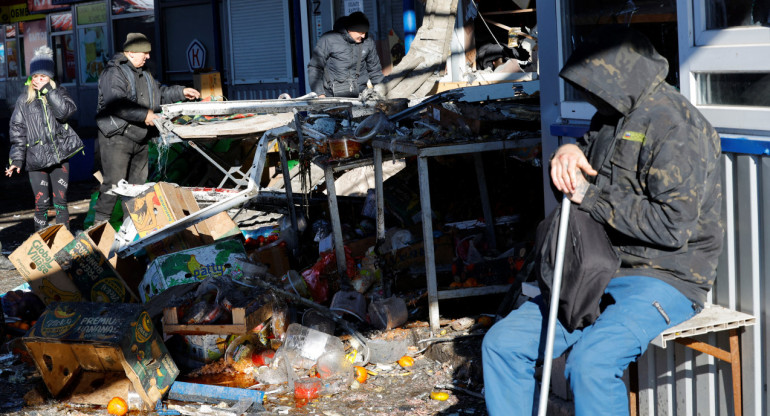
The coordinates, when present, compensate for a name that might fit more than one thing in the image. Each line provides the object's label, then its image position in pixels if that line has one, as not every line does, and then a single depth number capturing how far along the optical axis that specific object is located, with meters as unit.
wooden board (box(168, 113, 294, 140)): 7.78
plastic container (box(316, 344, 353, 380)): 4.83
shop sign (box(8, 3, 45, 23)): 28.09
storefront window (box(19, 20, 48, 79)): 27.82
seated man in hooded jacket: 2.88
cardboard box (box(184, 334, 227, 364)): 5.25
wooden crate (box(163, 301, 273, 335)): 4.98
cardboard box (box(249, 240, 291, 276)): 6.57
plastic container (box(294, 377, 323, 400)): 4.67
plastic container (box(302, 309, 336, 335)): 5.29
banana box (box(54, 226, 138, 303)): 6.09
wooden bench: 2.97
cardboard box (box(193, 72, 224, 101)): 13.55
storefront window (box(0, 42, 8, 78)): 30.66
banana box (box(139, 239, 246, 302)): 6.07
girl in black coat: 8.21
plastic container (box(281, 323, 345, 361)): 4.98
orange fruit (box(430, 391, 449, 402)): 4.50
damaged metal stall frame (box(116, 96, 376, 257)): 6.42
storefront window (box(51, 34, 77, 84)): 25.08
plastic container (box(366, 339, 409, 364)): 5.10
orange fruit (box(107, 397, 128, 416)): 4.57
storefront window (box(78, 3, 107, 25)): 23.27
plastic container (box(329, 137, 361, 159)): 5.84
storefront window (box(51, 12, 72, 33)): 25.41
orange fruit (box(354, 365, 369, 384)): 4.83
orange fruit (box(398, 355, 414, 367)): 5.01
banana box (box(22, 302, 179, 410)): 4.57
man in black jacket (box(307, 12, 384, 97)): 9.34
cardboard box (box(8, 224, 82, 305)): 6.06
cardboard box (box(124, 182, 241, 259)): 6.66
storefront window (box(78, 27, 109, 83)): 23.59
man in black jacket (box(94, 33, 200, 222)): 8.20
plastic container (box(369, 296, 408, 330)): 5.46
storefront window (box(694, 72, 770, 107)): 3.12
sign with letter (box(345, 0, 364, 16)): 13.52
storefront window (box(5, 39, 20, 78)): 30.27
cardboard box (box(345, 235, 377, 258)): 6.35
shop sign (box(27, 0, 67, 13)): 25.62
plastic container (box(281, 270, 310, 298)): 5.98
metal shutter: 16.48
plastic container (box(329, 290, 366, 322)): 5.71
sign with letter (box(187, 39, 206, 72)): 18.75
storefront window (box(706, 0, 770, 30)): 3.15
